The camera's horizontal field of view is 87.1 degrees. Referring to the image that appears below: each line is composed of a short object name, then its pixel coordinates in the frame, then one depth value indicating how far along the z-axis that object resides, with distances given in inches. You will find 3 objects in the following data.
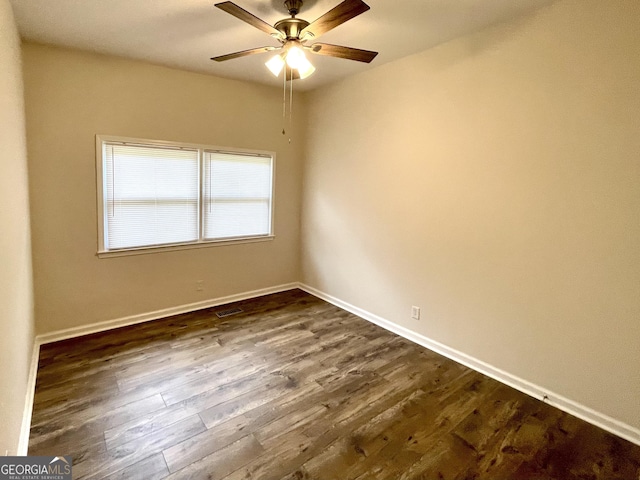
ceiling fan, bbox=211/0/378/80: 74.7
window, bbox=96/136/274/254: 131.6
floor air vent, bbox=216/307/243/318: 152.6
